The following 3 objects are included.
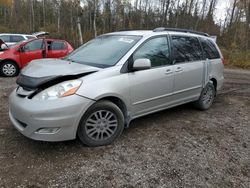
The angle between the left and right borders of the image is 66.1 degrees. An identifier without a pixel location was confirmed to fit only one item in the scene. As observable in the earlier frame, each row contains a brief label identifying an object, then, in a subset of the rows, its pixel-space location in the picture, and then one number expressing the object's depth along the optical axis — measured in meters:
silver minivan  2.40
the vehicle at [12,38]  11.50
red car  6.79
